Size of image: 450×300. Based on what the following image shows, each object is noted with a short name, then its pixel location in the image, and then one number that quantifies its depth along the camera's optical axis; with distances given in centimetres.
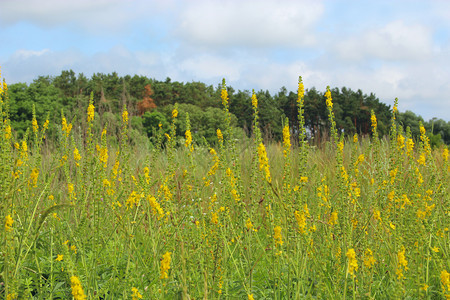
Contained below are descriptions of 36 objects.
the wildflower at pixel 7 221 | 200
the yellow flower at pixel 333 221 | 291
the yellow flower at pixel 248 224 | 271
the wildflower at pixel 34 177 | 320
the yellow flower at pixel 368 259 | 238
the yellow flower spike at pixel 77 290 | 149
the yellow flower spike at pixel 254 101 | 313
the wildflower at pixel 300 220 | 232
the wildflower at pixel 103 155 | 336
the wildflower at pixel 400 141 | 394
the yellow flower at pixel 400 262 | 205
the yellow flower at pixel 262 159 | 248
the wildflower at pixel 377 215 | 277
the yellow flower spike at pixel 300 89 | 317
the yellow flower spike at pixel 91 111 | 348
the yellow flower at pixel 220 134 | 354
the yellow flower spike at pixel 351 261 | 192
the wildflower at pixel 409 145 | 402
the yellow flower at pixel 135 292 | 194
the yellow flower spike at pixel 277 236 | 221
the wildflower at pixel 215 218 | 246
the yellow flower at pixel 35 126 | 444
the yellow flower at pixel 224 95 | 309
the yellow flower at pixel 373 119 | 397
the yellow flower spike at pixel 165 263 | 174
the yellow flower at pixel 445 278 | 198
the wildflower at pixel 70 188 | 344
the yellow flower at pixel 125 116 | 362
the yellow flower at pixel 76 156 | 344
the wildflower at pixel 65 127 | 414
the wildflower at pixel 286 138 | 304
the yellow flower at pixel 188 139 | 323
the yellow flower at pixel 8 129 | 372
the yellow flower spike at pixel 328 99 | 330
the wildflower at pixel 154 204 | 209
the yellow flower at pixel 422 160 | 391
